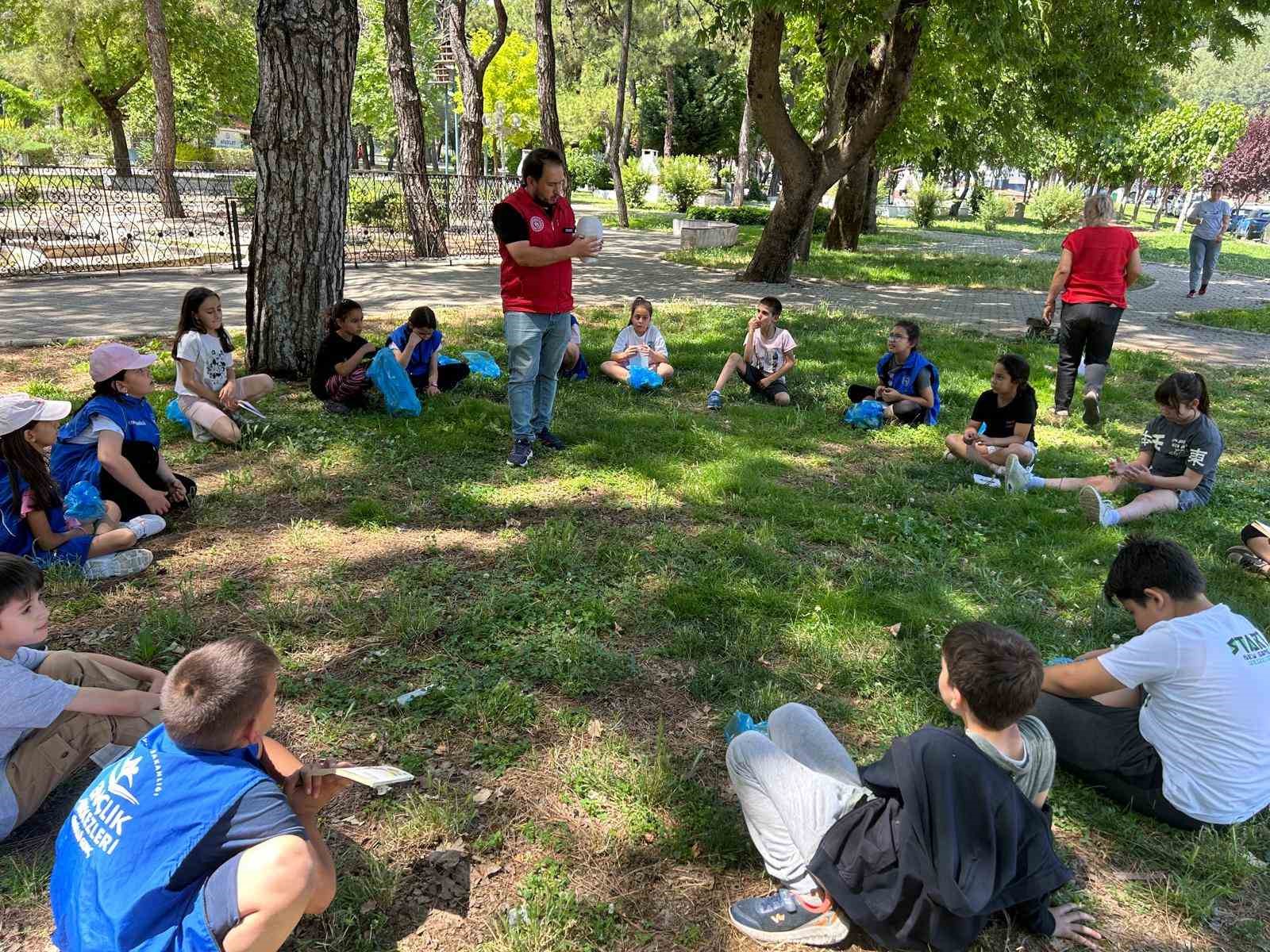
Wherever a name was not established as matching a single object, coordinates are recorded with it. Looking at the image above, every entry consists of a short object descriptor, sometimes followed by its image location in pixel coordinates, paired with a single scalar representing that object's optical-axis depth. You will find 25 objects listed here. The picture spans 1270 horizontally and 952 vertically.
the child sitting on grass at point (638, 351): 7.56
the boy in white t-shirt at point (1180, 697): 2.61
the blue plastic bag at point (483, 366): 7.55
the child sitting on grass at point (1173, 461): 5.03
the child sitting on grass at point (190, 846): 1.75
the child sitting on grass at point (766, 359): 7.29
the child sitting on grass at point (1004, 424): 5.80
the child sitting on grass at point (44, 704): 2.34
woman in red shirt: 7.04
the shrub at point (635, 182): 37.19
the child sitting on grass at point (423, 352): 6.71
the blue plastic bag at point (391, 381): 6.32
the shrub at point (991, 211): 35.81
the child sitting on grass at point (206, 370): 5.46
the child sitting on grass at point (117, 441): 4.17
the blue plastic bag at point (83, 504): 4.00
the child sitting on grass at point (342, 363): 6.28
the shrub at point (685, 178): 33.19
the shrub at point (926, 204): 34.41
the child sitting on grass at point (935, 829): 2.06
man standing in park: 5.09
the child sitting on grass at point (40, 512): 3.59
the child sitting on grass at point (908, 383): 6.74
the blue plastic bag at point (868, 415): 6.80
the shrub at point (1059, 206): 36.56
